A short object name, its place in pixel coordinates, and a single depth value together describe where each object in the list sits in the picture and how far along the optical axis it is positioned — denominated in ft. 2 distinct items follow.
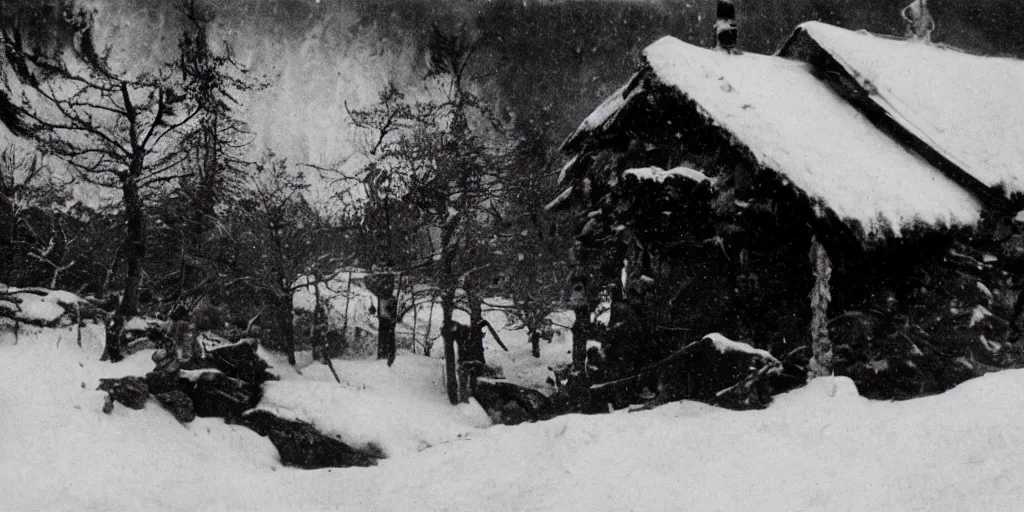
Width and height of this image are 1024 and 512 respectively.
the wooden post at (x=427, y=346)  80.46
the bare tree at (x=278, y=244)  71.15
